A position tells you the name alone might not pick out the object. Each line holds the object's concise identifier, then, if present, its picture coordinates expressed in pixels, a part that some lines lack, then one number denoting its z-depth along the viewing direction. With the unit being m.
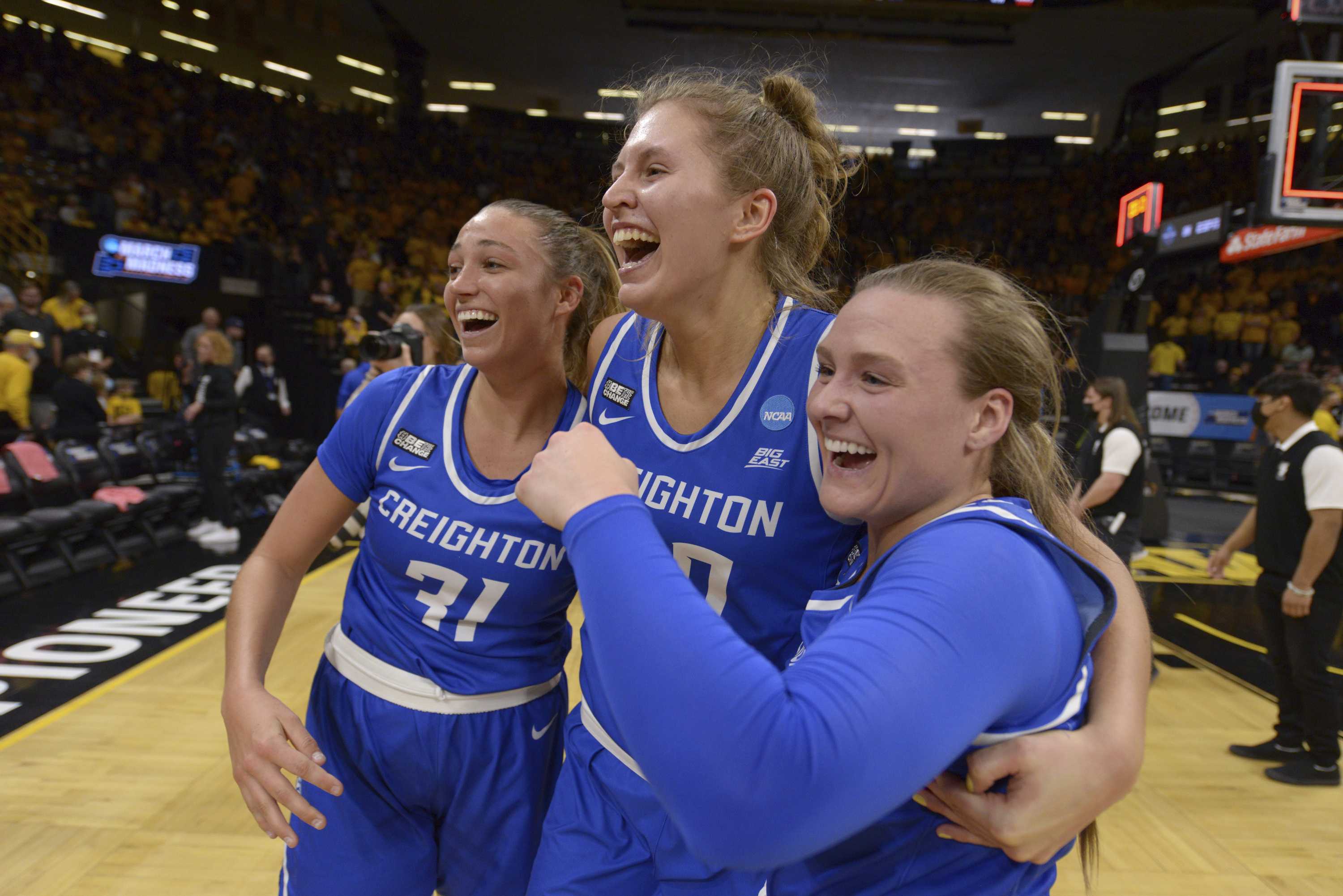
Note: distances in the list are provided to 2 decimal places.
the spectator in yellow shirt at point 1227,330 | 15.45
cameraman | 4.10
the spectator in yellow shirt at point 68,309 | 9.69
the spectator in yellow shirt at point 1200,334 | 15.39
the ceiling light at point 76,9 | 15.96
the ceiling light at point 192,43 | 17.16
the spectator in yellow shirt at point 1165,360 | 14.87
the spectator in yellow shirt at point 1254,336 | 15.15
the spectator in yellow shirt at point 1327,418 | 8.73
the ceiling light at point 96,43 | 16.27
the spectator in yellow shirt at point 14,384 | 6.83
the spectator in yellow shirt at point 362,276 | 14.34
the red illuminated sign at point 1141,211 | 8.83
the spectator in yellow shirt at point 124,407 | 8.63
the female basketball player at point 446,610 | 1.60
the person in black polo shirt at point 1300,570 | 4.05
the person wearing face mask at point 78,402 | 7.20
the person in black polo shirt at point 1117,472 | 5.12
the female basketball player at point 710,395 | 1.33
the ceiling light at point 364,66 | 19.05
